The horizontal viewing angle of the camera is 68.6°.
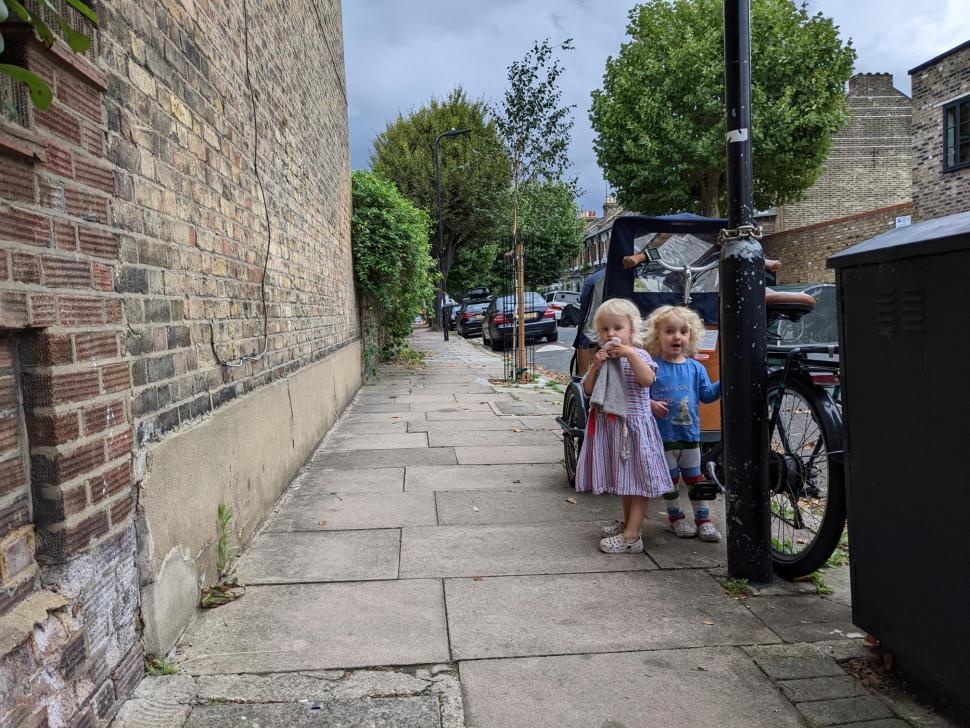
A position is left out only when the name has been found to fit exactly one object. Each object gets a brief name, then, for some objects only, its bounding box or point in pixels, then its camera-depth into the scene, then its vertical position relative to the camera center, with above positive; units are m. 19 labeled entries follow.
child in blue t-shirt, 4.05 -0.50
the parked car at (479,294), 29.31 +0.77
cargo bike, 3.16 -0.44
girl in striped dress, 3.80 -0.64
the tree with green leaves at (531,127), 12.79 +3.35
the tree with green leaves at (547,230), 13.77 +2.35
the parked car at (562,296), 33.69 +0.63
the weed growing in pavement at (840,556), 3.77 -1.41
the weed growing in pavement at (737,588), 3.33 -1.35
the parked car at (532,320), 20.03 -0.28
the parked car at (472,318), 28.08 -0.19
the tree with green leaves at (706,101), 22.03 +6.40
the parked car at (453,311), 38.81 +0.16
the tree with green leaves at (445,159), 30.16 +6.63
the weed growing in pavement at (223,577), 3.26 -1.23
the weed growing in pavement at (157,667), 2.61 -1.25
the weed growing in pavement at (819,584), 3.33 -1.36
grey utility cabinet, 2.11 -0.48
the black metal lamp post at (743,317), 3.27 -0.07
